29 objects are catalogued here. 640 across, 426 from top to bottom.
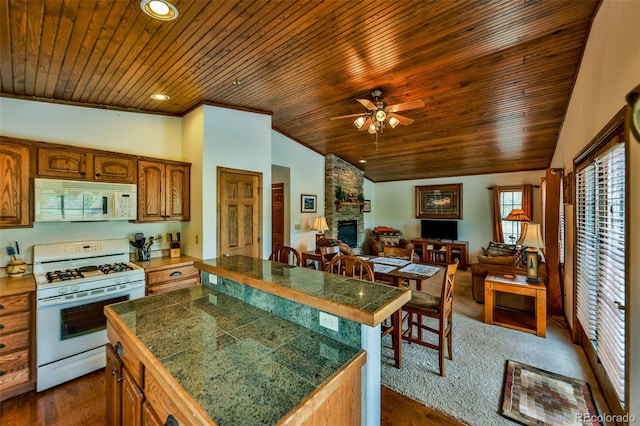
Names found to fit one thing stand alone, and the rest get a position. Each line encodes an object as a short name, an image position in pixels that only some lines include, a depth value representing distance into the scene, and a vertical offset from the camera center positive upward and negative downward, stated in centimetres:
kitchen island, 92 -62
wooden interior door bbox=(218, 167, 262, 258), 367 +0
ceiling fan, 302 +118
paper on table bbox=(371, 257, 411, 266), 367 -70
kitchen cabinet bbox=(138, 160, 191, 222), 323 +27
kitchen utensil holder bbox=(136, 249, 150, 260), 334 -52
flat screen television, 727 -50
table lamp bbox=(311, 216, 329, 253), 581 -26
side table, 322 -119
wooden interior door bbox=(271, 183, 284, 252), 594 -7
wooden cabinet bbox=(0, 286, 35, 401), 217 -108
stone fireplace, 656 +58
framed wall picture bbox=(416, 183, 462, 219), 727 +29
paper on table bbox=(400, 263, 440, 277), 315 -71
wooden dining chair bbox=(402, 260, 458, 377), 246 -95
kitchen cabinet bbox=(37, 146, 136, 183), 261 +50
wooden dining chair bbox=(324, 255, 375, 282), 236 -54
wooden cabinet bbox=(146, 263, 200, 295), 299 -77
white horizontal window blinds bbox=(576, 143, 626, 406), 177 -37
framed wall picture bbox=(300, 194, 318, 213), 602 +20
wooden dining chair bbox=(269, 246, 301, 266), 338 -55
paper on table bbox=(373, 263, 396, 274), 329 -71
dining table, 261 -73
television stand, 693 -104
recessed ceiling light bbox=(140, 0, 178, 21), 174 +136
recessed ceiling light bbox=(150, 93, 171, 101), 316 +138
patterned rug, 196 -150
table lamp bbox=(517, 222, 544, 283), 330 -40
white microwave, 256 +12
